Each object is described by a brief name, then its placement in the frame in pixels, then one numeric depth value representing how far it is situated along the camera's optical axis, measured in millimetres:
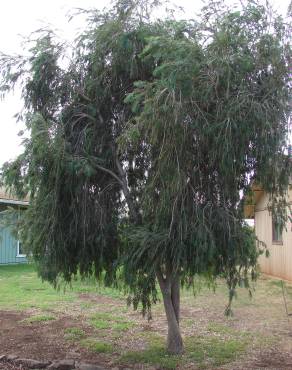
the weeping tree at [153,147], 5770
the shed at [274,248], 17219
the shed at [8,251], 21281
